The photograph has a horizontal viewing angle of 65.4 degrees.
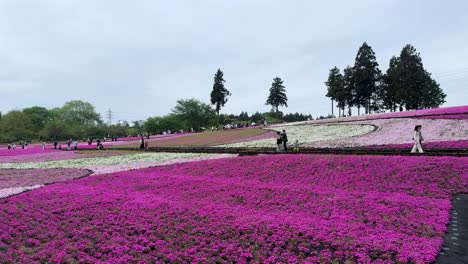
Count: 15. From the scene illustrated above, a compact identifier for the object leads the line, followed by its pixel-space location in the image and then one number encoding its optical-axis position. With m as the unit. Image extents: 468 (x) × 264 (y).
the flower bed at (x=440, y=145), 23.83
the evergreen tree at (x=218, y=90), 100.38
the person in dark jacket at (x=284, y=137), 29.19
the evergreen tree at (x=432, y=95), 91.89
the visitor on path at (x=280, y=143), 29.11
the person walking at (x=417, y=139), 22.20
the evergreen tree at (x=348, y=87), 82.91
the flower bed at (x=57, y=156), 37.78
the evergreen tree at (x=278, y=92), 106.44
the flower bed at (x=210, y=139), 47.03
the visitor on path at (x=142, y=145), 42.87
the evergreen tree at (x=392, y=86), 67.69
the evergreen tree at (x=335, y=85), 85.81
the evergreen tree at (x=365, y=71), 71.06
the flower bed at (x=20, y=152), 47.79
